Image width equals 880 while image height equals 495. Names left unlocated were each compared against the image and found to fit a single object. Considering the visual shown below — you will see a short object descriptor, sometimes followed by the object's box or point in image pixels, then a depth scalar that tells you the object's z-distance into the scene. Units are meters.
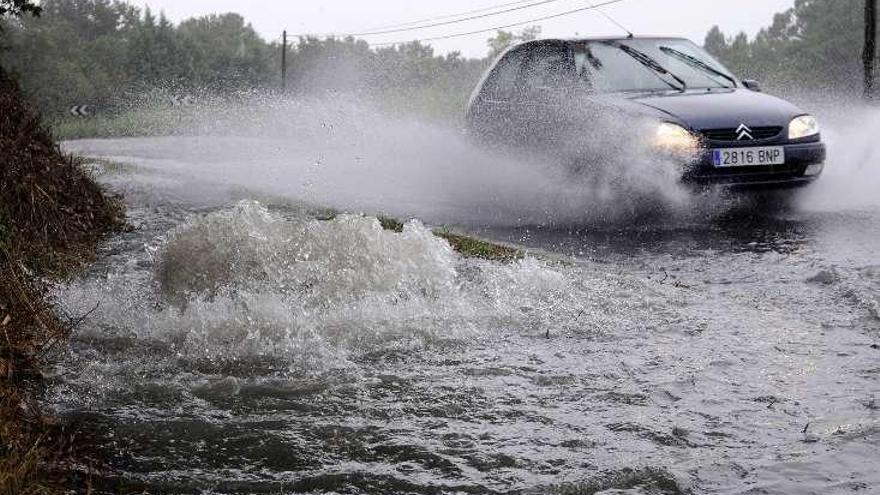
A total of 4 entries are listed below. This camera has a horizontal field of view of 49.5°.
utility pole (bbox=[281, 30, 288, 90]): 68.75
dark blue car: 8.43
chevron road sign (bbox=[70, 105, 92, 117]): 39.22
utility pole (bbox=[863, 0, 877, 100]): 22.27
